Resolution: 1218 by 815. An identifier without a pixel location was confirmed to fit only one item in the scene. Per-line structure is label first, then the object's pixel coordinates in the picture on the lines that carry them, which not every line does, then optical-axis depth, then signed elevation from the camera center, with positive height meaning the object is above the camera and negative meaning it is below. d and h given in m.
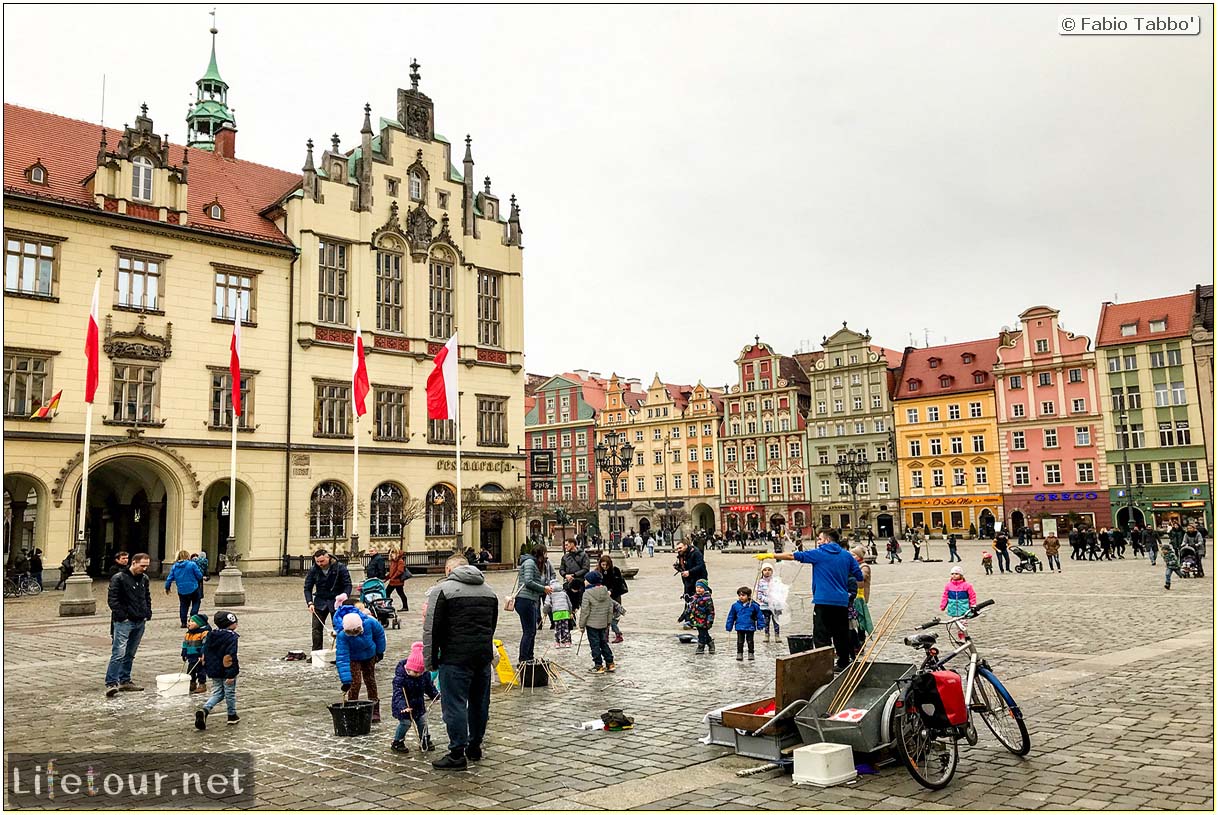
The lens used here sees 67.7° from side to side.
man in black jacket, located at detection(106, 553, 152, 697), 11.41 -0.97
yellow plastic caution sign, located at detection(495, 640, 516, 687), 11.79 -1.83
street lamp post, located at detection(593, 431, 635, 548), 41.69 +3.30
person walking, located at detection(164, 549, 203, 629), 16.44 -0.69
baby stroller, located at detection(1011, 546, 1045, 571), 33.60 -1.86
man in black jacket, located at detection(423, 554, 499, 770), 8.00 -1.06
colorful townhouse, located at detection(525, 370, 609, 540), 91.50 +9.76
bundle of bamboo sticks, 7.87 -1.35
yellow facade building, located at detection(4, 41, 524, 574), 32.44 +8.47
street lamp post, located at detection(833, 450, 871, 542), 56.11 +4.00
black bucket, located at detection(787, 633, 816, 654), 12.01 -1.62
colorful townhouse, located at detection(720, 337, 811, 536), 81.50 +7.00
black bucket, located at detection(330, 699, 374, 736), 8.96 -1.78
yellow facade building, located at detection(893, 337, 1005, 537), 71.94 +6.00
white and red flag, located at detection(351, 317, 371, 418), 32.06 +5.29
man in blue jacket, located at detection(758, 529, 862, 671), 10.12 -0.82
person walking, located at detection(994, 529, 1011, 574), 34.56 -1.43
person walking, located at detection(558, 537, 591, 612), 16.81 -0.74
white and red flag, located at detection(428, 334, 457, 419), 29.72 +4.79
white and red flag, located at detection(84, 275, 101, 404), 26.17 +5.46
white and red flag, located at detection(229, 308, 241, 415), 29.14 +5.63
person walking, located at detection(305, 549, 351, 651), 14.21 -0.77
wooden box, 7.73 -1.41
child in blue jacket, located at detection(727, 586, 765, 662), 14.09 -1.47
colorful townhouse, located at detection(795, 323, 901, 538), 77.00 +7.59
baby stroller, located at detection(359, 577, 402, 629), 15.07 -1.03
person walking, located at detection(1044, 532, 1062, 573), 34.56 -1.45
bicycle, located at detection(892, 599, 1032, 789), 6.85 -1.63
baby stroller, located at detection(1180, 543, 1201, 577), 27.83 -1.72
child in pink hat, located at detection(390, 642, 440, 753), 8.52 -1.56
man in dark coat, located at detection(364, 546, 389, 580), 18.24 -0.64
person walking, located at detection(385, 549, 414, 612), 19.20 -0.81
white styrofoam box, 6.98 -1.89
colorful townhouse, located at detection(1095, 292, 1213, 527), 61.09 +6.78
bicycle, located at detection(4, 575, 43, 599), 28.56 -1.23
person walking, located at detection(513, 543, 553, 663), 13.15 -1.05
